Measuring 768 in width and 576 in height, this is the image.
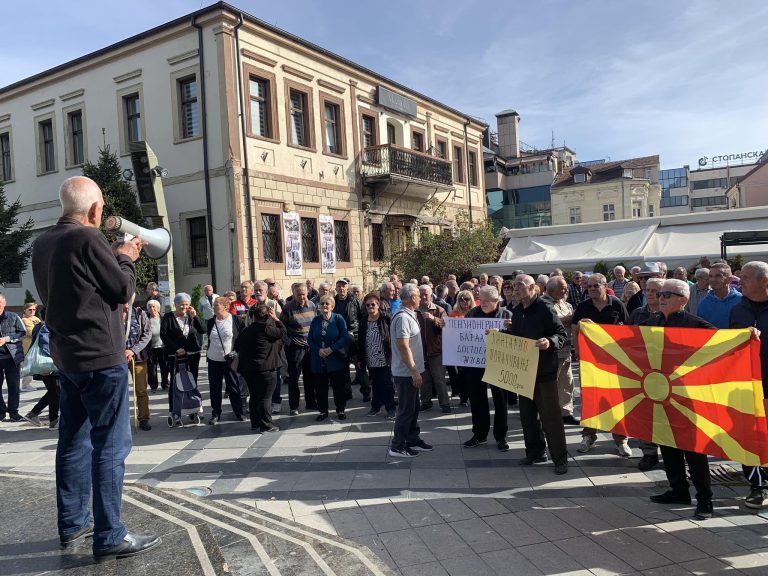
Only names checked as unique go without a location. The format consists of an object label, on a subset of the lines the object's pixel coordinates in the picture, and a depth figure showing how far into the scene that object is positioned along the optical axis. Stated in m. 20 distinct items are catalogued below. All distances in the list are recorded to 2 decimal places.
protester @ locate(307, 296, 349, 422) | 8.14
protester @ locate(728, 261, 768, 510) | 4.51
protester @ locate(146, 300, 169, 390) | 9.38
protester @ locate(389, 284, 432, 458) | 6.29
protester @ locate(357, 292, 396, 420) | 8.05
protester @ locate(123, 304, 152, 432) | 7.87
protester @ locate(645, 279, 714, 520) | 4.70
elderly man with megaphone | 3.17
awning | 17.03
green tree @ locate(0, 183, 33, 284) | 20.55
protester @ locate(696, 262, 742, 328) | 6.22
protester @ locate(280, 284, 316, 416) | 8.59
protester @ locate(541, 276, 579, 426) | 7.03
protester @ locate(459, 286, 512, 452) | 6.58
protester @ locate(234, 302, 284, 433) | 7.55
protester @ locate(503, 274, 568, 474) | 5.61
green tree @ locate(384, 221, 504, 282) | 19.77
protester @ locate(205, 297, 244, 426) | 8.25
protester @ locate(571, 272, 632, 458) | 6.69
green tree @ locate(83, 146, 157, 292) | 16.96
